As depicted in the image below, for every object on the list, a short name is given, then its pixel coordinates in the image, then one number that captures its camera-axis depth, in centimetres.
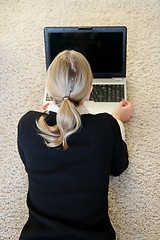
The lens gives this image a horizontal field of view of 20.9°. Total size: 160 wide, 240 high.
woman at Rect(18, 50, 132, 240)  109
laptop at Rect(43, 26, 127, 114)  162
